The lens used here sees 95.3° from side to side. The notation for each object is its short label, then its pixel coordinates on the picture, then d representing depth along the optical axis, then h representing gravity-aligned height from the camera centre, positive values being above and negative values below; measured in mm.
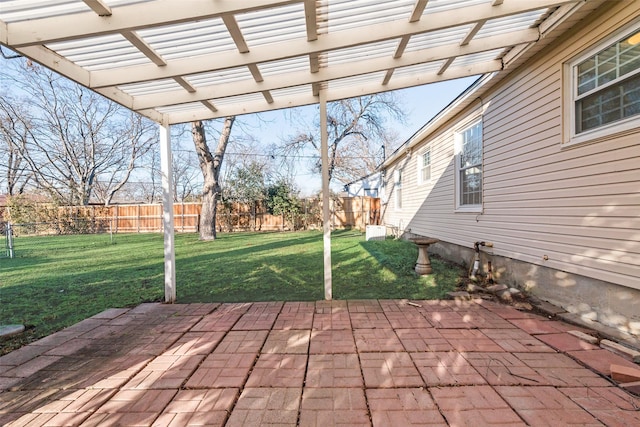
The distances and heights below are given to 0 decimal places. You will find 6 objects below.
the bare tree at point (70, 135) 18900 +5571
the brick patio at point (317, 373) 1804 -1261
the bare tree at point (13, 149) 18203 +4124
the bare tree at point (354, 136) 20969 +5543
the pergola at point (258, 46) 2189 +1570
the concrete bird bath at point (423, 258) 5312 -905
